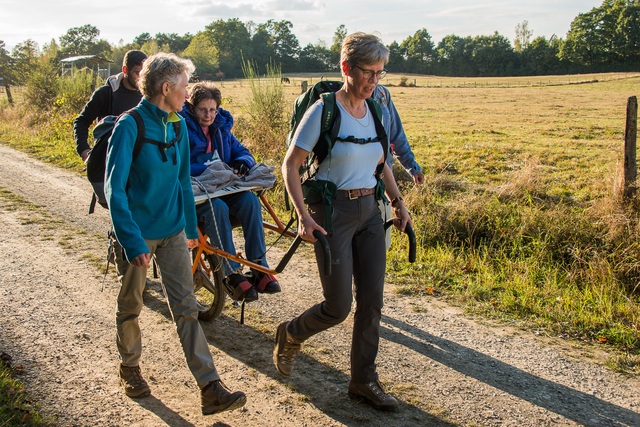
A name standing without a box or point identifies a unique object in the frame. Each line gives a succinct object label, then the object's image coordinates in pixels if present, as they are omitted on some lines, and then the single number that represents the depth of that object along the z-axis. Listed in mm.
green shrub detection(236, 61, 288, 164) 11664
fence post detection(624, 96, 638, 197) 7074
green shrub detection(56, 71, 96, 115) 17984
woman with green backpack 3363
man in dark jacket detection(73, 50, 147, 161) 5777
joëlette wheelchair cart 4672
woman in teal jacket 3283
